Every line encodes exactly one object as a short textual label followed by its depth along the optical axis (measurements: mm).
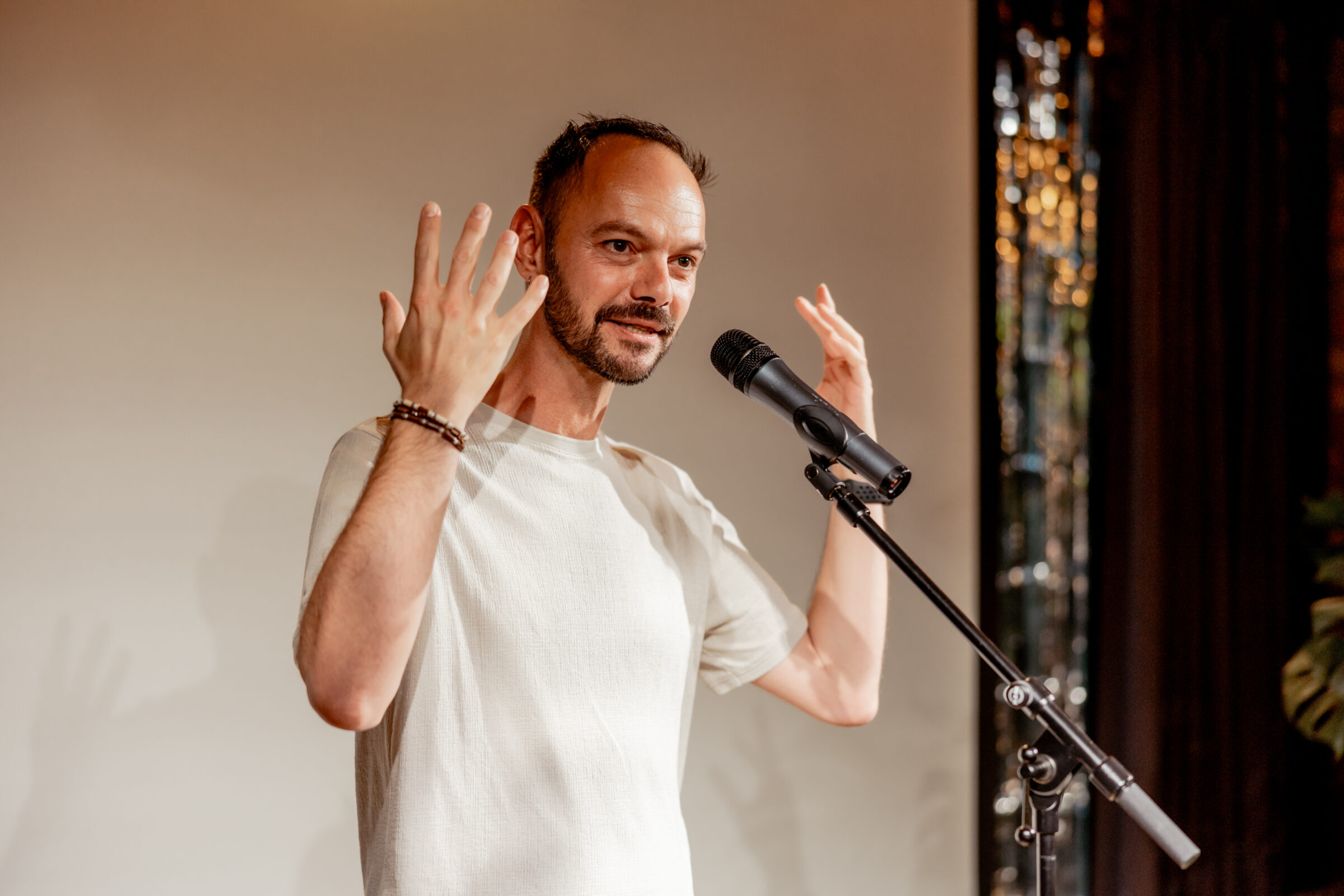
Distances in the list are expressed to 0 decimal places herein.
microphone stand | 949
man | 928
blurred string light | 2672
